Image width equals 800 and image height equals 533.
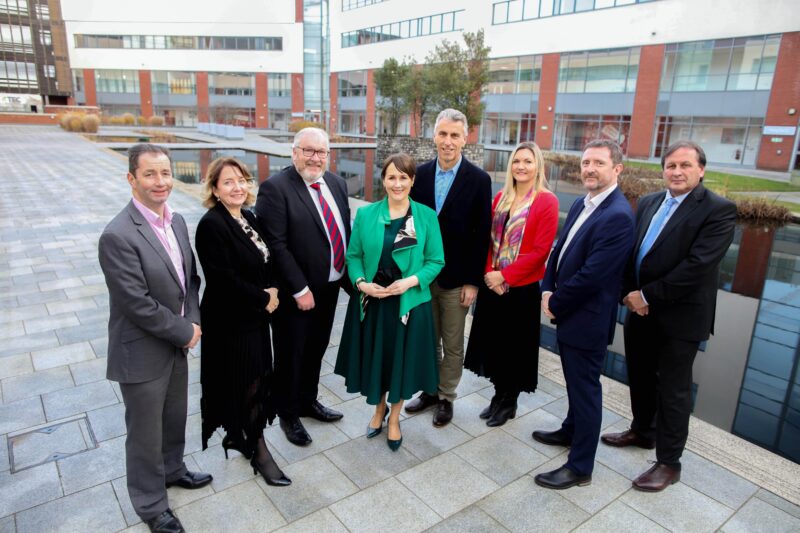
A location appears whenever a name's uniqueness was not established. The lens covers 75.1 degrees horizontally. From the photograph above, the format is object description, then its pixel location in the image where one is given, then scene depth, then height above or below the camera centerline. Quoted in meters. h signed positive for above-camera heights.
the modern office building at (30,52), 63.97 +7.63
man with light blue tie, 3.09 -0.82
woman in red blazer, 3.68 -1.07
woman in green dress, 3.43 -1.08
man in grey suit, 2.44 -0.94
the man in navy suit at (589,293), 3.06 -0.90
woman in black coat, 2.92 -1.09
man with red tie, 3.35 -0.84
